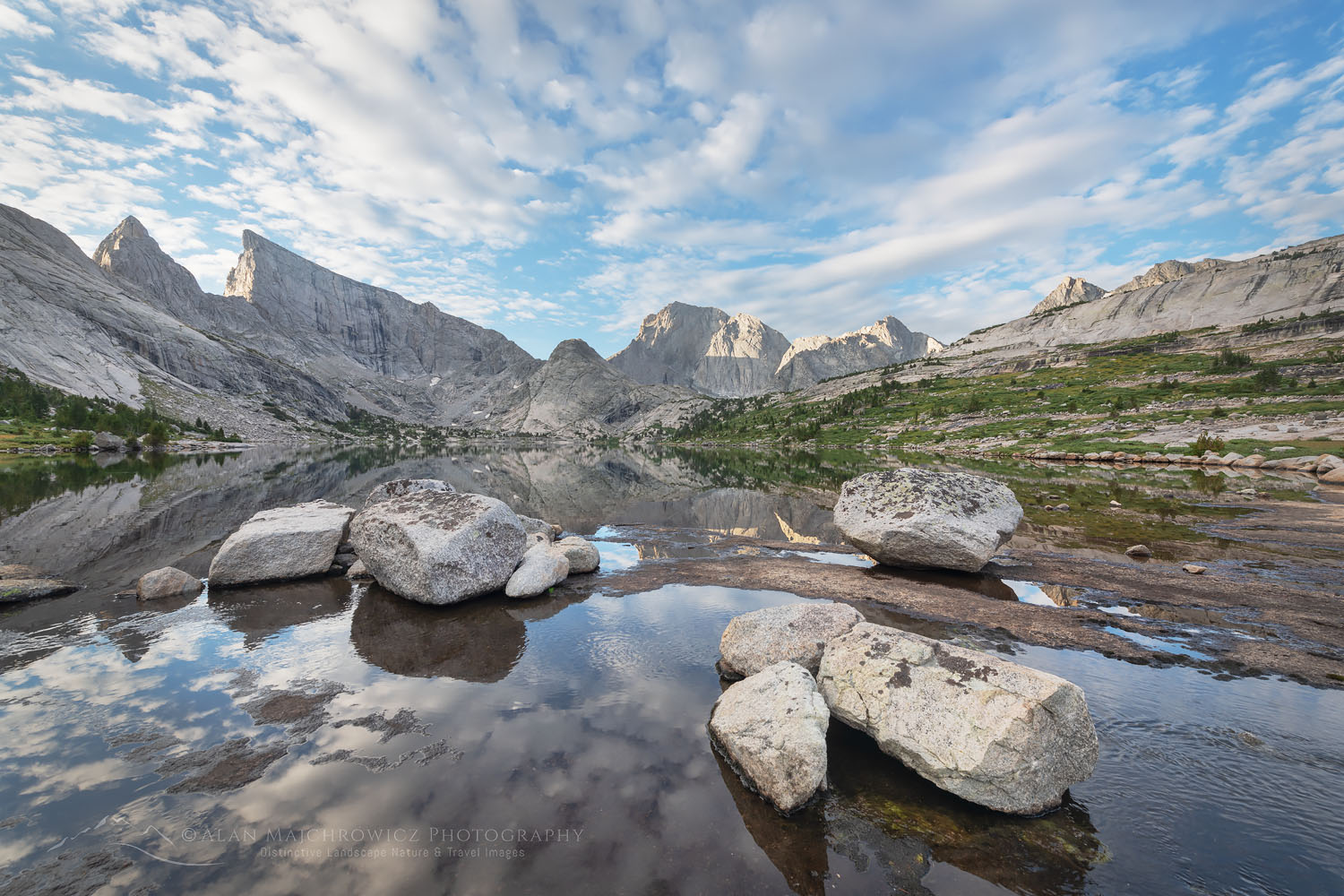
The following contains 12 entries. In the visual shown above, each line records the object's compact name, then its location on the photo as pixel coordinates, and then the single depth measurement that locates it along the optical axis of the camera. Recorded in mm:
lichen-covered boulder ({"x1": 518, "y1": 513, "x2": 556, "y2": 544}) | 21634
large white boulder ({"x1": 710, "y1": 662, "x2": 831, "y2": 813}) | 6812
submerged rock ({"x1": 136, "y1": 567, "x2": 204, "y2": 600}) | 15117
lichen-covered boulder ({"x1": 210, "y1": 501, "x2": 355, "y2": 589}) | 16391
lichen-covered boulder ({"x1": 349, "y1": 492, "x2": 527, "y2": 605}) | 14719
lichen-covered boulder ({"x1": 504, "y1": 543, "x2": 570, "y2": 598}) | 15727
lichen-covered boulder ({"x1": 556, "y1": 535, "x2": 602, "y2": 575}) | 18594
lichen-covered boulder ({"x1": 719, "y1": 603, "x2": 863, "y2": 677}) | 10000
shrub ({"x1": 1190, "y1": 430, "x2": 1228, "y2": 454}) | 54438
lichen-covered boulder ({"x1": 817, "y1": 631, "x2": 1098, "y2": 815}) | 6734
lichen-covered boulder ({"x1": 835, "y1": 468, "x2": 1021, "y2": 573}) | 17719
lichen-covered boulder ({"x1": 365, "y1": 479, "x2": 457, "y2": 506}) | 19588
